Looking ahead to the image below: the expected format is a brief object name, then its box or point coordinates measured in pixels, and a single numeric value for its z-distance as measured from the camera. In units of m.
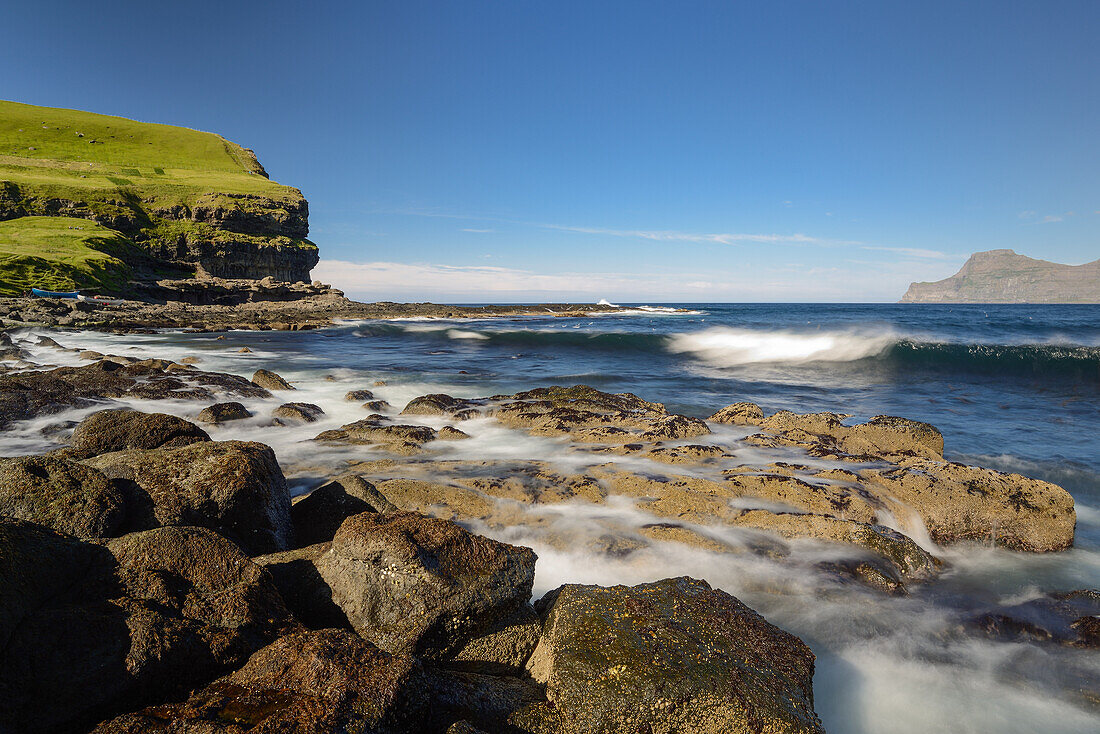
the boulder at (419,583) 2.74
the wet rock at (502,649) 2.81
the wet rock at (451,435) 7.90
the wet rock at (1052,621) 3.82
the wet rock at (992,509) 5.32
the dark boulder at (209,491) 3.46
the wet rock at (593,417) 7.98
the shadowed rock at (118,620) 1.95
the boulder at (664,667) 2.28
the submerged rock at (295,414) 8.99
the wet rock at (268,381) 11.92
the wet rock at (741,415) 9.22
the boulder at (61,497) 2.99
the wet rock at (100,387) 7.97
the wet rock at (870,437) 7.59
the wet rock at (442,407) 9.46
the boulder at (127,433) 4.95
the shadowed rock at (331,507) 4.19
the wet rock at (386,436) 7.37
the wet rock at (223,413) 8.34
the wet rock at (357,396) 11.19
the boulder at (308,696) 1.82
